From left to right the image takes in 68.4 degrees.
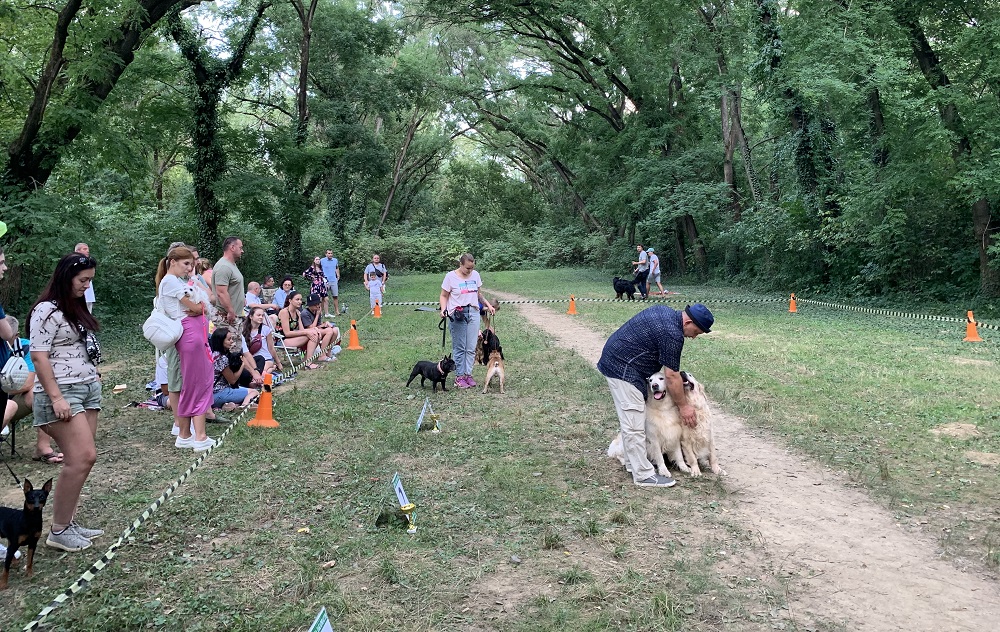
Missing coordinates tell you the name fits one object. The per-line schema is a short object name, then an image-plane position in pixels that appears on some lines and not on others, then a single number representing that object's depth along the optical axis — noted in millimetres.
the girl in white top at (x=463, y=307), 9875
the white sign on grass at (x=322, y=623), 3118
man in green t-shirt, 8906
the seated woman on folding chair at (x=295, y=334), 12008
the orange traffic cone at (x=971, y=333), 13219
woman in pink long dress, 6816
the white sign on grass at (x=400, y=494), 5274
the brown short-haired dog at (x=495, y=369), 9766
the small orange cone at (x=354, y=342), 13829
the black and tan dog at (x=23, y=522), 4301
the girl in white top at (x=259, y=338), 9998
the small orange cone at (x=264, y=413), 8047
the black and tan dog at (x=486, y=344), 10258
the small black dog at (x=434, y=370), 9844
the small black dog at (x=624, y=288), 22312
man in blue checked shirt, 5785
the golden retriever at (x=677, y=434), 6180
